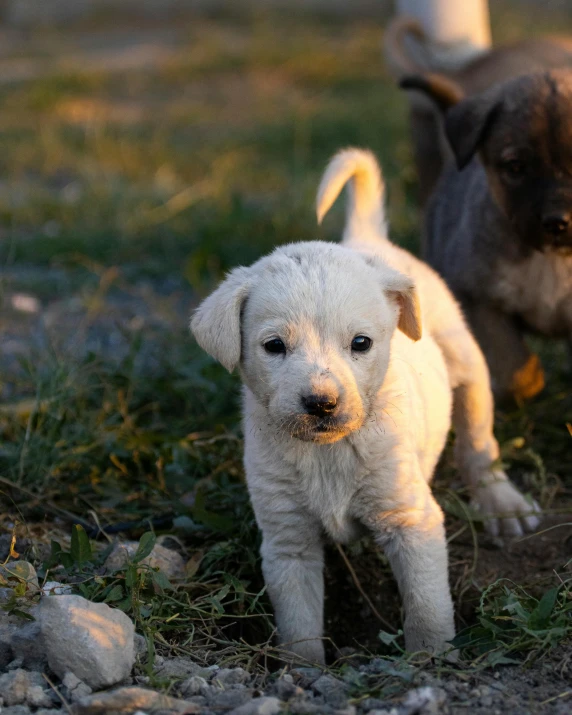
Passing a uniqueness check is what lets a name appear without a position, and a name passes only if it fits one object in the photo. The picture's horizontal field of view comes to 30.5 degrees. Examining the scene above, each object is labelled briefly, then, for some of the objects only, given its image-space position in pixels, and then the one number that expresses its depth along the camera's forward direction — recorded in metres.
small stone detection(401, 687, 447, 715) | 2.38
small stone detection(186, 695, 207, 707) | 2.47
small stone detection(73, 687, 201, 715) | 2.37
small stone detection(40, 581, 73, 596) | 2.90
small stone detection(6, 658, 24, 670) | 2.63
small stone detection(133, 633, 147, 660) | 2.69
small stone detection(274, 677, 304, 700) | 2.51
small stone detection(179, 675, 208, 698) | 2.54
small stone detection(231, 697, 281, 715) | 2.36
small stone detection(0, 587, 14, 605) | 2.88
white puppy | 2.74
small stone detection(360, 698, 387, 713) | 2.44
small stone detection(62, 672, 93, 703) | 2.47
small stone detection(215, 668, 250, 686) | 2.62
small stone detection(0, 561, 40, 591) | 2.88
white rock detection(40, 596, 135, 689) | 2.50
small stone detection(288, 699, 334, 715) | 2.40
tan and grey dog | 3.95
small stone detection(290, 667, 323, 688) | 2.66
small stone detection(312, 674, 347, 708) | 2.49
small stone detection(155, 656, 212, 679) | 2.62
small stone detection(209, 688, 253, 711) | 2.44
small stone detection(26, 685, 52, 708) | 2.47
